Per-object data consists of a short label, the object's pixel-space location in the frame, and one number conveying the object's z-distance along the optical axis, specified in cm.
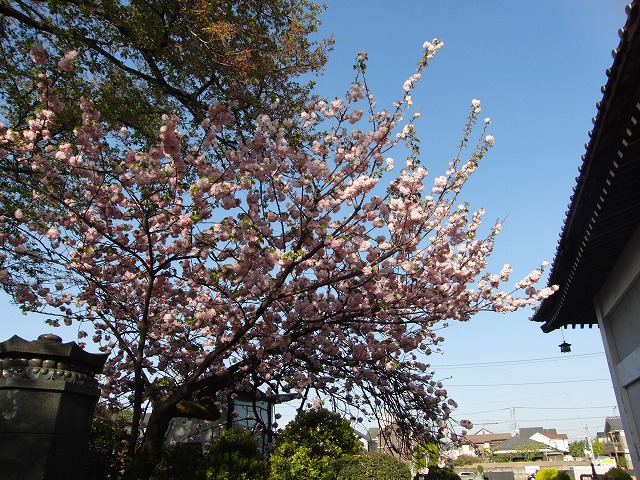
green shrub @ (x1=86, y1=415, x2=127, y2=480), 684
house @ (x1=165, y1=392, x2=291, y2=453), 1046
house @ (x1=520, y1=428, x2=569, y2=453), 7462
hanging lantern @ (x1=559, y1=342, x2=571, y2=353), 1021
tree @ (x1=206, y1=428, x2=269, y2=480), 627
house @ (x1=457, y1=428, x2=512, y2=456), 7211
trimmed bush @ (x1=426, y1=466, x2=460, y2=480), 1088
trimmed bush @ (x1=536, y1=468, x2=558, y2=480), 2003
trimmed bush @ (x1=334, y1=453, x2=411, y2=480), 630
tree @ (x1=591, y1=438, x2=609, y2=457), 5836
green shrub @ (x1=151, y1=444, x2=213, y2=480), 640
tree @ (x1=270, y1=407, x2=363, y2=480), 659
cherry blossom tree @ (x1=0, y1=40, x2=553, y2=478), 627
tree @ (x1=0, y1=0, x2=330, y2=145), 695
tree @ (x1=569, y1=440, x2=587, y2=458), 6300
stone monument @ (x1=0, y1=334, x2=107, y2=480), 474
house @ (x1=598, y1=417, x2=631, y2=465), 3757
